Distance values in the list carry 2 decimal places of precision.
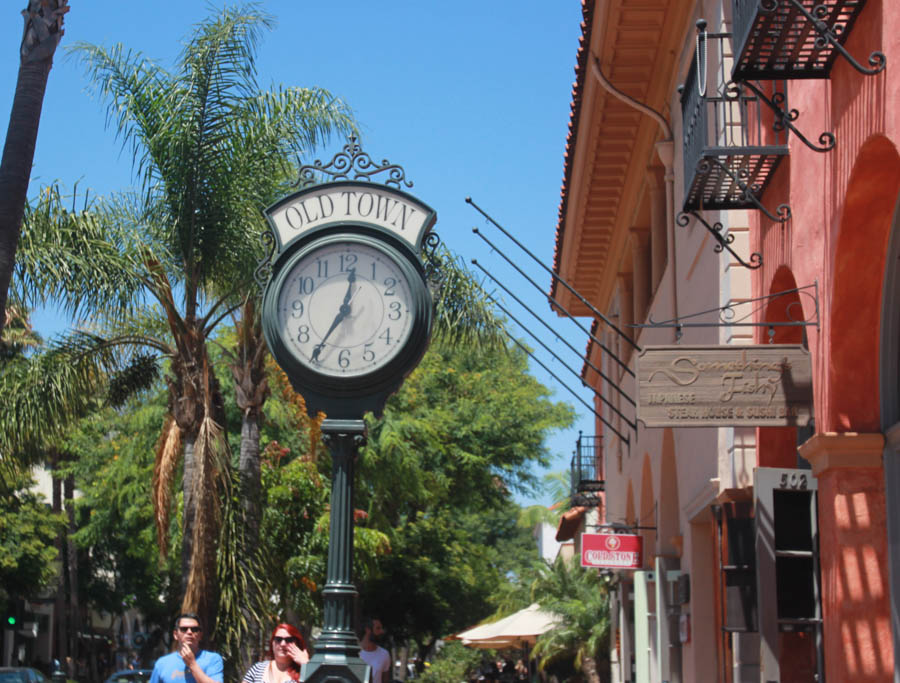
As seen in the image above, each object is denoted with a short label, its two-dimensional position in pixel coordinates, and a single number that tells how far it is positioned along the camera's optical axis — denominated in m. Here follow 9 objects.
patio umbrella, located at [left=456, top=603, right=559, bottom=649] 31.45
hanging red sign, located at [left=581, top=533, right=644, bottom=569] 19.06
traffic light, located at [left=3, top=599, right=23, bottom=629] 33.09
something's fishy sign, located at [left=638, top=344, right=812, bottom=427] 8.08
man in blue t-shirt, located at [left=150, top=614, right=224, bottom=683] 6.91
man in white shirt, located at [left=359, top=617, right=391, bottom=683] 9.02
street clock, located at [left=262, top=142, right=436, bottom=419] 6.49
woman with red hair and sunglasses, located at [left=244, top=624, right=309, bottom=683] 6.79
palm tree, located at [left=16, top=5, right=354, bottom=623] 15.95
